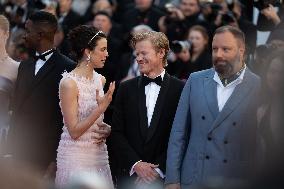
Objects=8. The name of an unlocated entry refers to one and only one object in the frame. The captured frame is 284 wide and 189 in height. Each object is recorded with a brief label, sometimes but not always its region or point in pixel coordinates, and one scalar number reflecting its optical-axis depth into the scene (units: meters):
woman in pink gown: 9.89
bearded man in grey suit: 8.84
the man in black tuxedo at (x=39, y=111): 10.66
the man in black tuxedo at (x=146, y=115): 9.68
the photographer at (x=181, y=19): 17.39
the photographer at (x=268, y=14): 14.10
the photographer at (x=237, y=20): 15.37
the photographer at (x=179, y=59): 16.00
